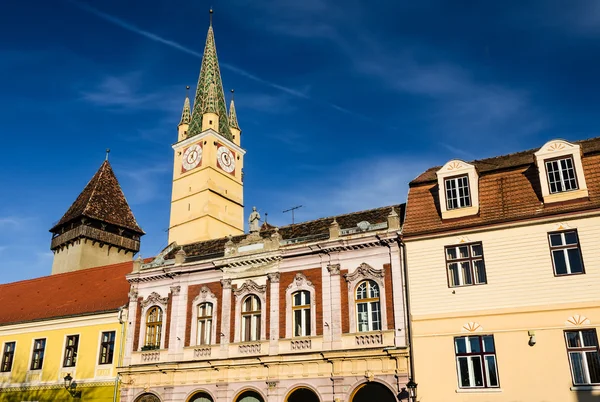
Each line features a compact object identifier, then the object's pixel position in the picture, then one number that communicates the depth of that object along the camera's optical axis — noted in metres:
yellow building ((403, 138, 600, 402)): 22.69
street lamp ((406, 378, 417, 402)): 24.20
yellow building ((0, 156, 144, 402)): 34.28
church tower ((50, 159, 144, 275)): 57.16
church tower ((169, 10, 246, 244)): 68.81
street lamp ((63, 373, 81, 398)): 33.59
